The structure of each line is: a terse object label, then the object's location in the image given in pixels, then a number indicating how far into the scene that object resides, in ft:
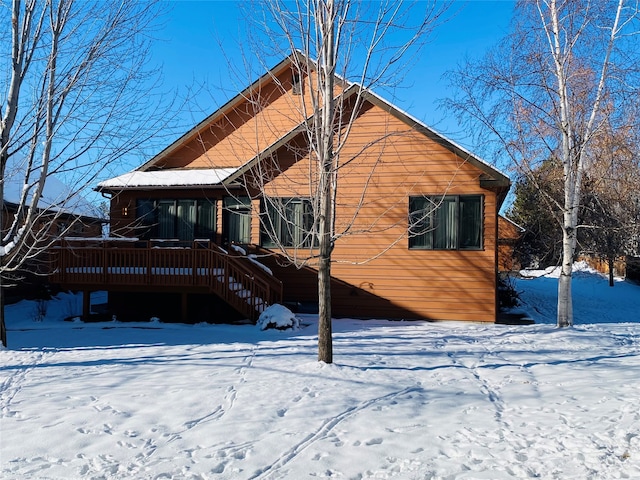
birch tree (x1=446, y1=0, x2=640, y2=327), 35.50
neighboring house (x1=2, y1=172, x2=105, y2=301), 51.96
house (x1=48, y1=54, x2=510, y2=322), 38.64
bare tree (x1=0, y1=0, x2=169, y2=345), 26.25
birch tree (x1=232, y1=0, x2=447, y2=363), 23.00
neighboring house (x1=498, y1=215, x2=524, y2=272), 73.82
